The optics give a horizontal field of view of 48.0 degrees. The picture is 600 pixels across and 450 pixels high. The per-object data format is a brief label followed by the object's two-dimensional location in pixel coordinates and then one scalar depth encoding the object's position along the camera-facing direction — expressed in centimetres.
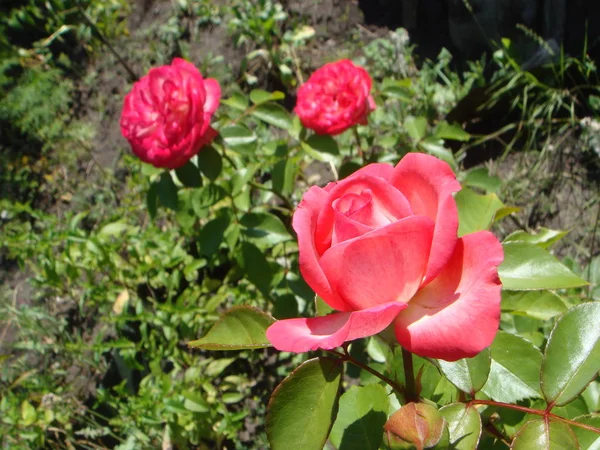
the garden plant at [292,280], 28
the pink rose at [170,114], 53
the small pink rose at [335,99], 62
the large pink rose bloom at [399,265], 27
